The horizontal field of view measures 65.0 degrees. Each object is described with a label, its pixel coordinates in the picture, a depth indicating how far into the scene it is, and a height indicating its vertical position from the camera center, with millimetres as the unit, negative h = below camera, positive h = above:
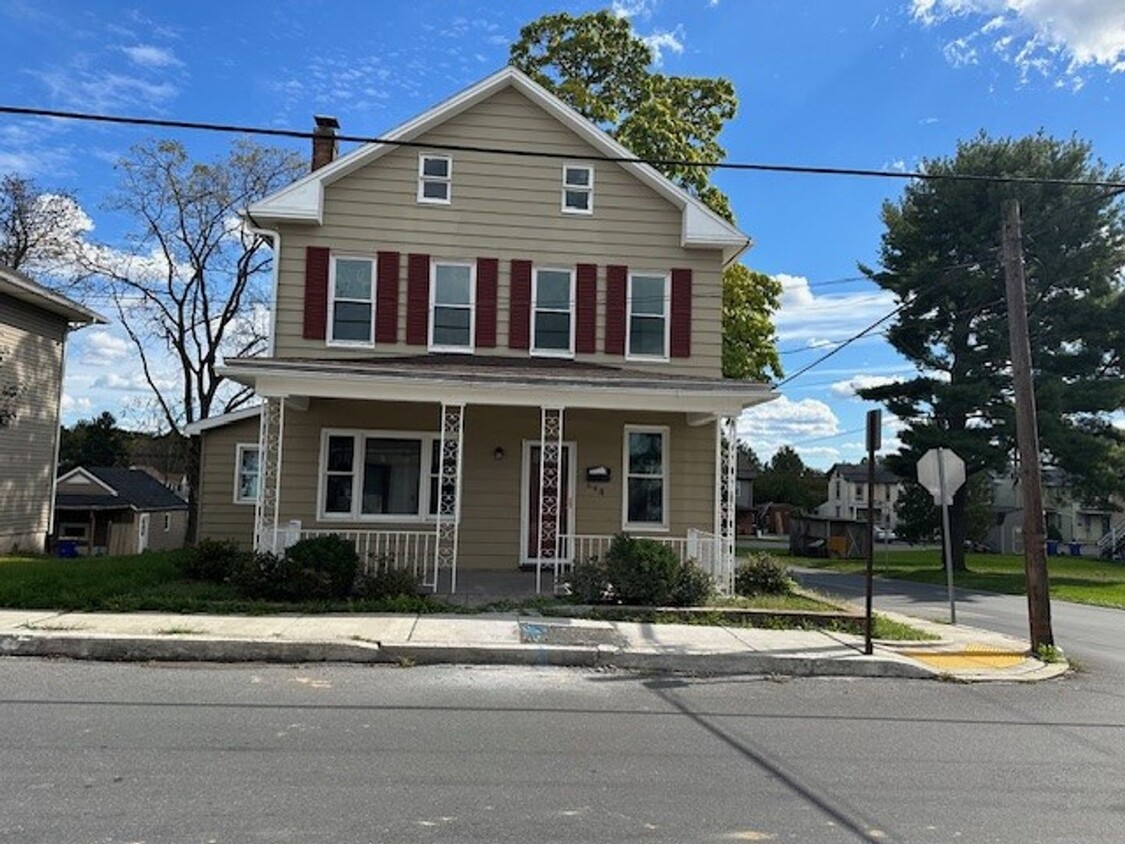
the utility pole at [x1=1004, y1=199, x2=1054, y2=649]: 11023 +980
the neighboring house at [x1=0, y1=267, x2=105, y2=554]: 21016 +2775
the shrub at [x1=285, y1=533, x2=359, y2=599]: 11602 -638
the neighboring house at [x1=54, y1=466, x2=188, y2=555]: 38250 +9
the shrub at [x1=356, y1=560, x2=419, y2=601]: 11898 -892
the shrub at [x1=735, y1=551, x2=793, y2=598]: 14109 -854
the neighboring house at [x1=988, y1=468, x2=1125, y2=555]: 59469 +736
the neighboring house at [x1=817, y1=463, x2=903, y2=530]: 82688 +3491
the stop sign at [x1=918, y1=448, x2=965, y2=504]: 15039 +929
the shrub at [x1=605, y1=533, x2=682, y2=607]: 11969 -703
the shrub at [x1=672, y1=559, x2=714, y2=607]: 12078 -883
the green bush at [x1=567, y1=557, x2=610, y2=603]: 12047 -835
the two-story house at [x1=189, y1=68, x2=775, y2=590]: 15570 +3541
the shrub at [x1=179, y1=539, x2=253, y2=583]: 13094 -702
